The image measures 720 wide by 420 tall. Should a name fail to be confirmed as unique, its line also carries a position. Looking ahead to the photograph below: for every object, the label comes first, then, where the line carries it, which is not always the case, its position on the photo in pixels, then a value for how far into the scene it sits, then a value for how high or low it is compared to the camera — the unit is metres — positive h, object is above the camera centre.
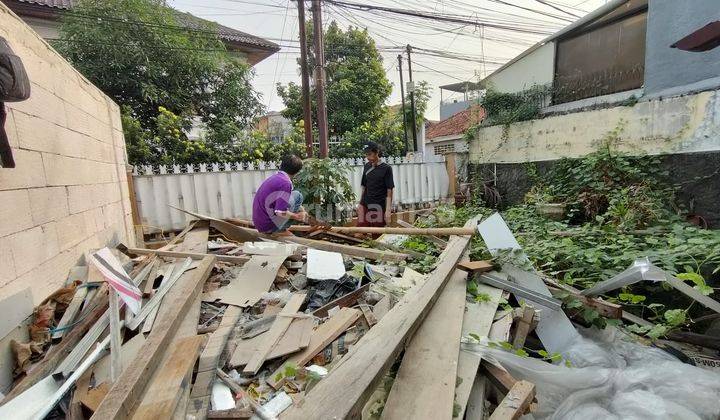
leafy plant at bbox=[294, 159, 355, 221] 5.20 -0.29
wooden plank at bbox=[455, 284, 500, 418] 1.57 -1.06
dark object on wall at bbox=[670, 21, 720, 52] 2.90 +1.01
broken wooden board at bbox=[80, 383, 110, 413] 1.41 -0.95
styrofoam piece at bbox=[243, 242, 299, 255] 3.35 -0.81
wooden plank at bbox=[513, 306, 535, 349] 2.18 -1.12
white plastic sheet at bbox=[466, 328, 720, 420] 1.59 -1.22
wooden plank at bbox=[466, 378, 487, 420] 1.54 -1.16
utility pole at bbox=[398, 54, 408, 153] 12.78 +2.94
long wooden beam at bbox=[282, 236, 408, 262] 3.32 -0.89
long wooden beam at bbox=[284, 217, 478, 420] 1.21 -0.89
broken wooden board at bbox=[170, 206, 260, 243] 4.11 -0.74
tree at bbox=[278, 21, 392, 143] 13.56 +3.42
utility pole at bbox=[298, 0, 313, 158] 6.33 +1.63
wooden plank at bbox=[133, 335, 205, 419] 1.26 -0.89
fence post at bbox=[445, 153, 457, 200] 7.82 -0.25
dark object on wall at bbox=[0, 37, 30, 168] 1.42 +0.44
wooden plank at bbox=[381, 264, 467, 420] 1.41 -1.03
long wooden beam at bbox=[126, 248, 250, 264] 3.10 -0.76
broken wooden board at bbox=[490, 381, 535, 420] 1.41 -1.08
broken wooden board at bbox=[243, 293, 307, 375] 1.72 -0.98
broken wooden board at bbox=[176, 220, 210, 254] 3.49 -0.75
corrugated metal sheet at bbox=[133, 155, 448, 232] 5.05 -0.24
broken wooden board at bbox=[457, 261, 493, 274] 2.75 -0.89
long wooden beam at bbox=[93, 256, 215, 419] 1.23 -0.83
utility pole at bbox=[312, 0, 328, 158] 6.11 +1.80
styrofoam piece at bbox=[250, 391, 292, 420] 1.39 -1.04
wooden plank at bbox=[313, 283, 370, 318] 2.34 -1.00
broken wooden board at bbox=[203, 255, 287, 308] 2.48 -0.91
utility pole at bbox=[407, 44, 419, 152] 12.96 +2.16
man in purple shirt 3.57 -0.35
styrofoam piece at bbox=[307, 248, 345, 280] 2.77 -0.86
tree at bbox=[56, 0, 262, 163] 6.41 +2.22
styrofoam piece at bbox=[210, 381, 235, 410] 1.44 -1.01
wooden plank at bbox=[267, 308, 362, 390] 1.69 -0.99
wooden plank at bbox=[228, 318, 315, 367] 1.78 -0.99
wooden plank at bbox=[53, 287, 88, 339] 1.95 -0.83
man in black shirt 4.67 -0.37
